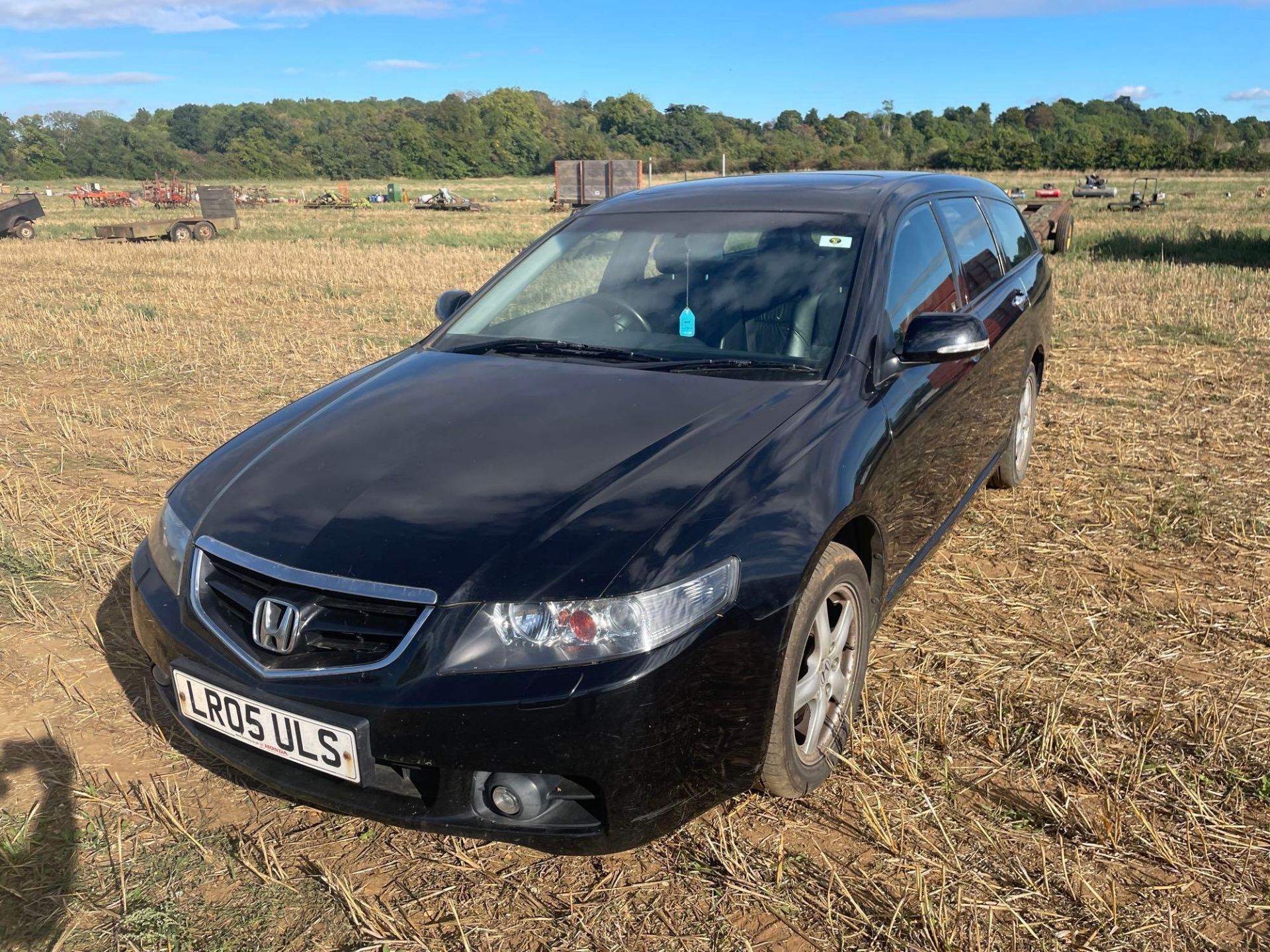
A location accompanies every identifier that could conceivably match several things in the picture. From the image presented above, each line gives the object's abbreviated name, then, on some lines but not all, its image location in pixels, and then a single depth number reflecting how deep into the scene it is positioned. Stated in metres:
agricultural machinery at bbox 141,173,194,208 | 46.38
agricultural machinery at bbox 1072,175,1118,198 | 39.84
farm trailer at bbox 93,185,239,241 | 24.83
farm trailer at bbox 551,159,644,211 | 41.03
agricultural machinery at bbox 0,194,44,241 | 27.00
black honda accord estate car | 2.10
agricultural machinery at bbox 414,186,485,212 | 44.31
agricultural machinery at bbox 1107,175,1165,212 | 31.40
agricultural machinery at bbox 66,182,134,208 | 48.69
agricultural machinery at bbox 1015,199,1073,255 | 16.53
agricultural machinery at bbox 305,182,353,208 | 47.72
